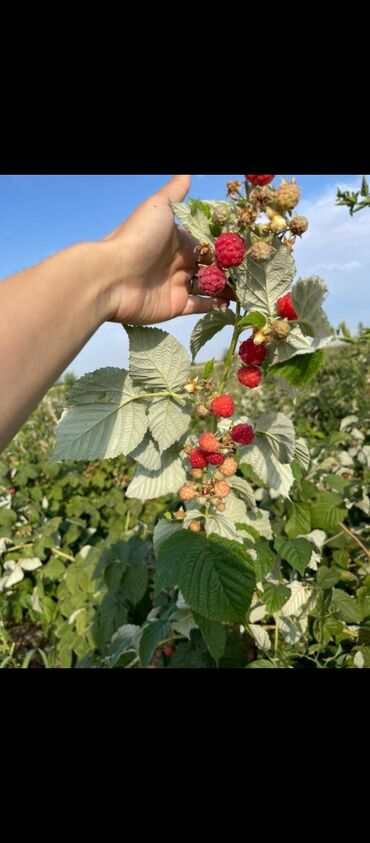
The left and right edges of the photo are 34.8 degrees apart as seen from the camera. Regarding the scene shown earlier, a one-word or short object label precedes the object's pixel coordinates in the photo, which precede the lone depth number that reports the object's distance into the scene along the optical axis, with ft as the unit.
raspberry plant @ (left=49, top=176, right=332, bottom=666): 2.52
